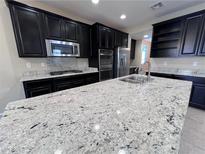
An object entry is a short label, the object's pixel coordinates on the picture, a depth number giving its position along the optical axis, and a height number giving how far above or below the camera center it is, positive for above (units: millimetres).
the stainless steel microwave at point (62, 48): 2254 +325
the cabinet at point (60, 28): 2223 +860
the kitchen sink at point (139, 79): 1646 -376
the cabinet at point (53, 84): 1880 -570
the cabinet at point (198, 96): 2248 -915
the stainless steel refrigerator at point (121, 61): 3592 -38
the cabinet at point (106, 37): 3012 +791
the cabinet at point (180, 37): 2291 +671
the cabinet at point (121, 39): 3639 +884
